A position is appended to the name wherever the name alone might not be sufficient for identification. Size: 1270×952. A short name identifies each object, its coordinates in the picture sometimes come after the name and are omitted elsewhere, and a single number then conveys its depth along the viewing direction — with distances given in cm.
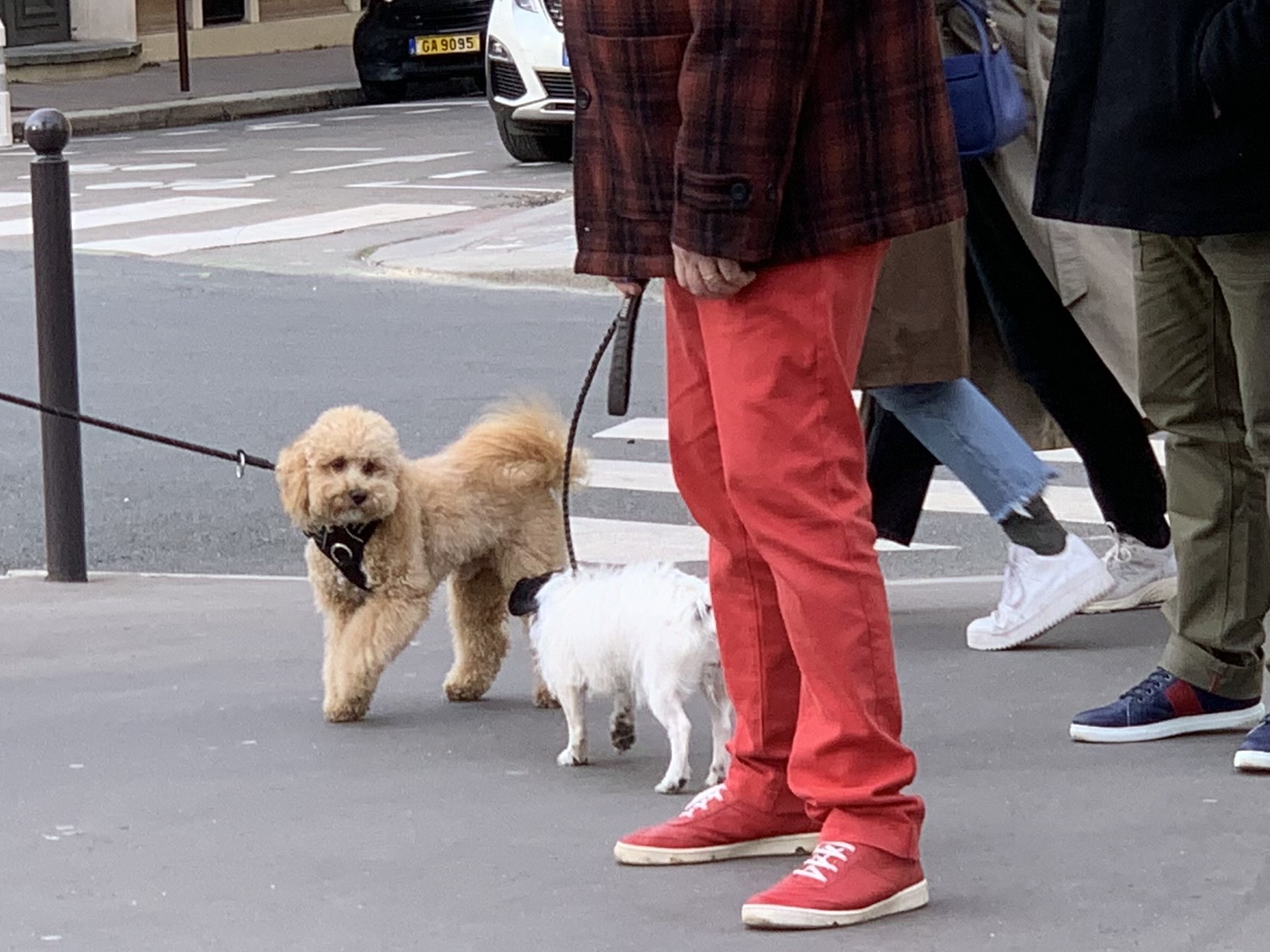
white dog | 424
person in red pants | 337
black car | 2459
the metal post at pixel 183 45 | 2636
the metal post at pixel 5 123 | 2077
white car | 1711
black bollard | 664
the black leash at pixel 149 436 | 589
